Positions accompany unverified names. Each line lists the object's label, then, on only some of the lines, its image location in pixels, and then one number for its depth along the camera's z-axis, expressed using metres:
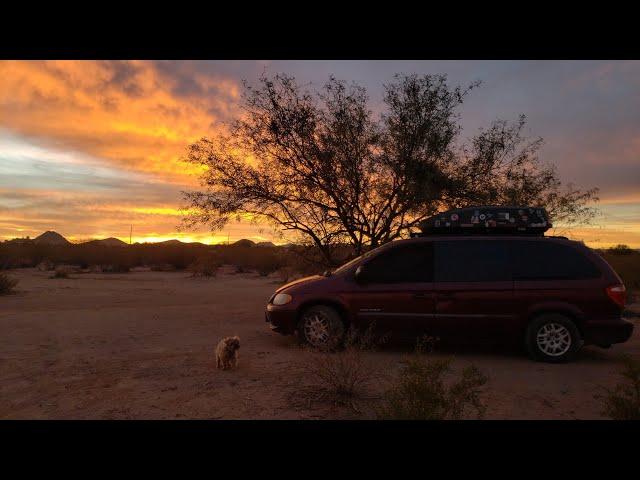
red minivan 7.36
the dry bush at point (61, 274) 27.03
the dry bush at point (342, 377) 5.39
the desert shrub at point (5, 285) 17.27
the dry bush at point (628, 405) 4.32
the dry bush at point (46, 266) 34.88
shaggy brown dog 6.55
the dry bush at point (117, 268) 35.62
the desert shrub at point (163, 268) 38.95
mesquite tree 11.62
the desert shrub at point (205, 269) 30.04
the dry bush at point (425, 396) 4.05
